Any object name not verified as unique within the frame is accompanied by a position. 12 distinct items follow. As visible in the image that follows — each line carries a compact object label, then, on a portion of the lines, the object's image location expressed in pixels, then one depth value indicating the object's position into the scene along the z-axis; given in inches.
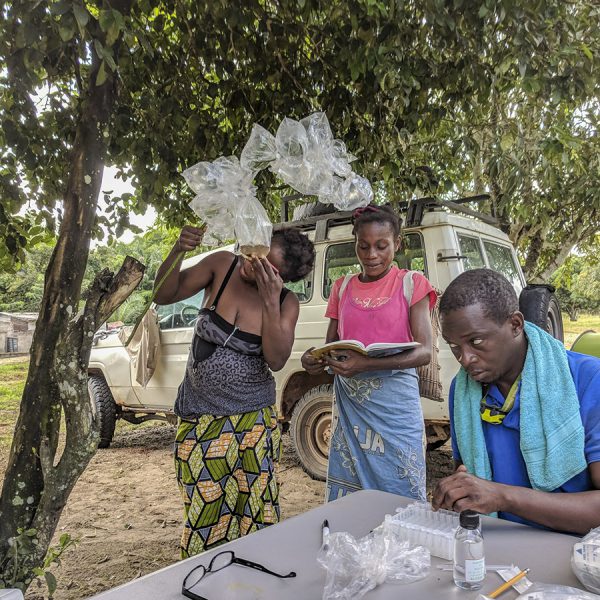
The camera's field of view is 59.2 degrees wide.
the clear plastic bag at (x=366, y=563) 38.4
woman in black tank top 82.3
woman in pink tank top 84.8
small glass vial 38.3
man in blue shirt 47.8
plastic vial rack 43.7
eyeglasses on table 39.4
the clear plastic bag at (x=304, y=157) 80.0
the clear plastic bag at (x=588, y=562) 36.4
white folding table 38.6
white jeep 153.3
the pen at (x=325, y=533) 45.1
